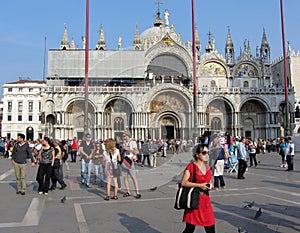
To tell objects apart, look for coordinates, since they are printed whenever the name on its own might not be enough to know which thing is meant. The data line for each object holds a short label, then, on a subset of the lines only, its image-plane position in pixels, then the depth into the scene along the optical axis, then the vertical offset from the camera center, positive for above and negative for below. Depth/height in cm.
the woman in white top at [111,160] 836 -51
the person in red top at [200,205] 419 -82
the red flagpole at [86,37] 1767 +612
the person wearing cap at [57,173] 1044 -102
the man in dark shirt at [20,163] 969 -66
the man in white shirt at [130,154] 828 -35
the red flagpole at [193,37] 2300 +692
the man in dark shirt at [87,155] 1050 -48
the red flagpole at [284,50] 2494 +666
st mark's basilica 3444 +552
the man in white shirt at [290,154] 1498 -66
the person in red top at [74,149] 2095 -58
